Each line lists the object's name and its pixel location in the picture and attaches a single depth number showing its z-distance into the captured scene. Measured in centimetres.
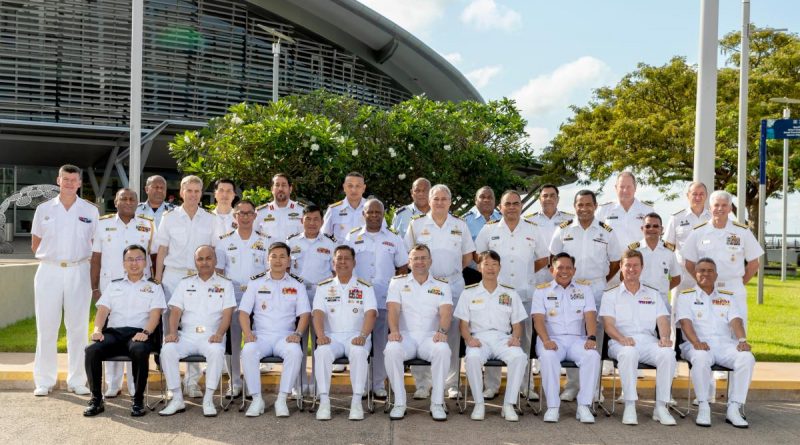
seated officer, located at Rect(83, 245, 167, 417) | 576
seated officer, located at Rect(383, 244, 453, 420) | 577
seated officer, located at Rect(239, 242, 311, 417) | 594
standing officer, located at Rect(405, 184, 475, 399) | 654
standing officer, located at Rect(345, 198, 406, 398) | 652
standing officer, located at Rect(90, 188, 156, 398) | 639
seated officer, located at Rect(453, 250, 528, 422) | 590
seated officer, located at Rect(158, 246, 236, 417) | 581
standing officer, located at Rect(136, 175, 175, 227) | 704
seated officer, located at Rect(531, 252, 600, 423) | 580
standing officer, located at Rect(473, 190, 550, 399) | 650
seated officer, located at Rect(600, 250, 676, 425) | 571
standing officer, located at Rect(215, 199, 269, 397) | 644
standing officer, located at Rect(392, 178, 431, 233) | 704
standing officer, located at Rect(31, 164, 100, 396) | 632
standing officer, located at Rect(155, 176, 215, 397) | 653
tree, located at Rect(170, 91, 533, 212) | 987
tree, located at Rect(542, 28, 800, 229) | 2411
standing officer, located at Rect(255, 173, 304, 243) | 700
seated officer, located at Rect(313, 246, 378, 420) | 588
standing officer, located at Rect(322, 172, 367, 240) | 696
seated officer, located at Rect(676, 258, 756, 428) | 571
